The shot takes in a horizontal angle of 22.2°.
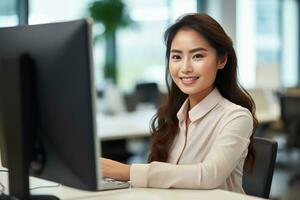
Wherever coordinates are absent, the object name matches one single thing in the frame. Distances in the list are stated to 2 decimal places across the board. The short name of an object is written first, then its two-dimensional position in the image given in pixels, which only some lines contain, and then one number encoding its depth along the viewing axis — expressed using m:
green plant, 7.28
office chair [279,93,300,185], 4.27
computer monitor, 1.51
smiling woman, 1.85
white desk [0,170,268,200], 1.79
